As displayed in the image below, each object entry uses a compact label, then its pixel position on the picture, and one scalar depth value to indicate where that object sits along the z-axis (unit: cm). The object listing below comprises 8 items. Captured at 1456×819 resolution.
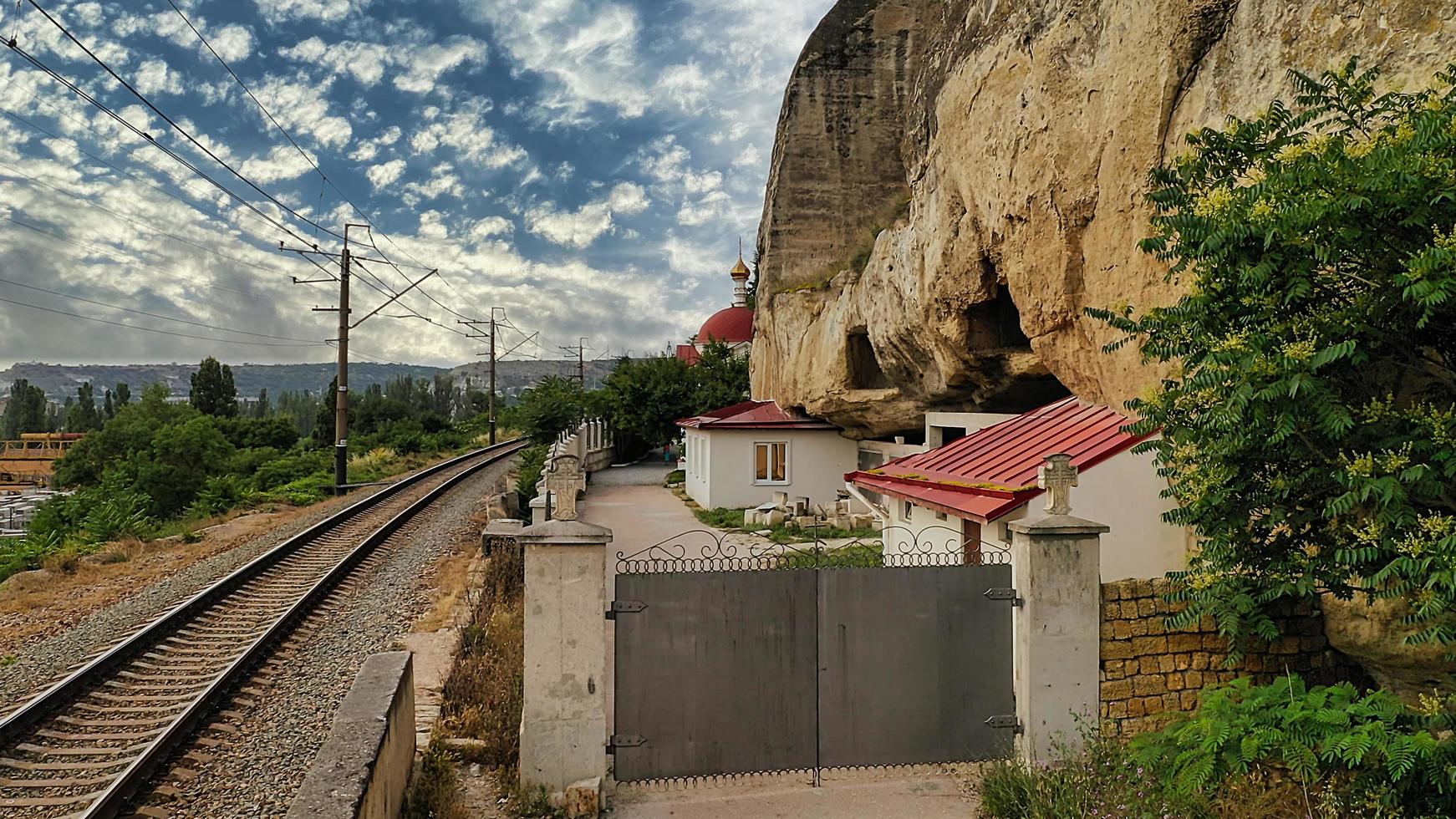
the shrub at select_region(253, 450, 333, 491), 3466
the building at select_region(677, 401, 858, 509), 2375
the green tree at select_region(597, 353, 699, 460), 3291
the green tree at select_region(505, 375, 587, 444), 3497
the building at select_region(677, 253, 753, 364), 5547
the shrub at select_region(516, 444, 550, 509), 2062
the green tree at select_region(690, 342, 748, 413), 3288
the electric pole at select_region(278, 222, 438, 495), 2436
